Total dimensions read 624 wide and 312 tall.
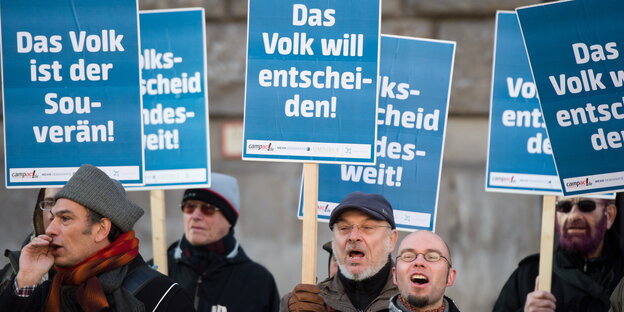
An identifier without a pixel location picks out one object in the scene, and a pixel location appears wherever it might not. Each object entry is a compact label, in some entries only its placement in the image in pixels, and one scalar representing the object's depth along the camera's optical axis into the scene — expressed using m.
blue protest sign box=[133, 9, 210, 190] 10.68
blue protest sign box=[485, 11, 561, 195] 10.82
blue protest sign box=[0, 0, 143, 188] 9.80
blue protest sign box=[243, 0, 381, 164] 9.32
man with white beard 8.40
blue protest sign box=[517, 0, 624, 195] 9.34
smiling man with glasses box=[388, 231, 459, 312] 7.88
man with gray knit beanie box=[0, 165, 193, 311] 7.98
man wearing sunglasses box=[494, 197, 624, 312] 10.46
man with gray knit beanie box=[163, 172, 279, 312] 11.01
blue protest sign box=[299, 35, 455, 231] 10.28
